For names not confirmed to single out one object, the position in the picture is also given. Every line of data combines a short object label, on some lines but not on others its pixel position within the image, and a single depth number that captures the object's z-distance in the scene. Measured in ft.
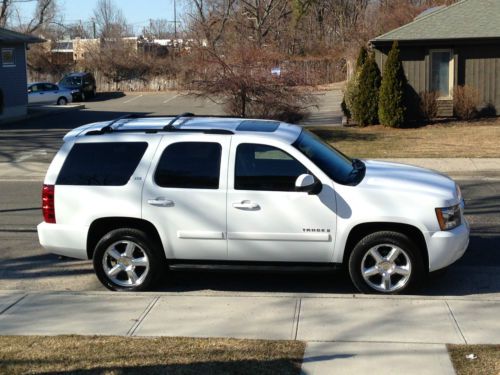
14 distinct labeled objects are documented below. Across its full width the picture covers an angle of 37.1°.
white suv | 23.95
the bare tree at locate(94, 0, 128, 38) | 307.31
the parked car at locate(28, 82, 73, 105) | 142.94
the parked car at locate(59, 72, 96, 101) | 154.89
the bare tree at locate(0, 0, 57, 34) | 253.85
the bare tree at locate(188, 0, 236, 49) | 204.95
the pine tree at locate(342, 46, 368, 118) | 82.14
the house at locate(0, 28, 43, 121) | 103.99
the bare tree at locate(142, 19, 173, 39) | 342.23
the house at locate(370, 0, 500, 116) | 83.76
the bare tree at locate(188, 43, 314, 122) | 72.13
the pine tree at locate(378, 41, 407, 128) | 79.25
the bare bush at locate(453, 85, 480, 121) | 83.61
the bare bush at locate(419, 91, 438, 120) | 83.97
